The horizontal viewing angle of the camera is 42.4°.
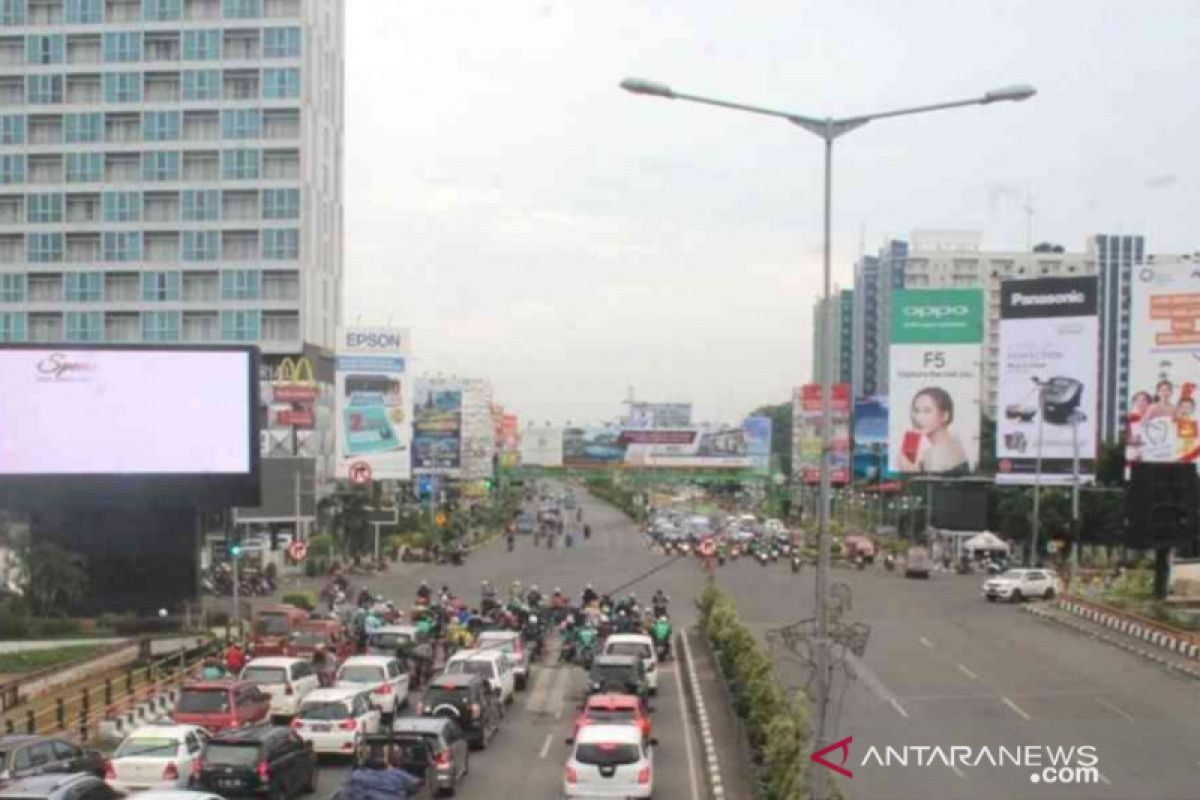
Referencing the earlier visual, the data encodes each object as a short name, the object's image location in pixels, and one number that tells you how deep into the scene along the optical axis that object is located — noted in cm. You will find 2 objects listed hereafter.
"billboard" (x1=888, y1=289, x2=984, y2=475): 6169
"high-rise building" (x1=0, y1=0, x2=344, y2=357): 7531
